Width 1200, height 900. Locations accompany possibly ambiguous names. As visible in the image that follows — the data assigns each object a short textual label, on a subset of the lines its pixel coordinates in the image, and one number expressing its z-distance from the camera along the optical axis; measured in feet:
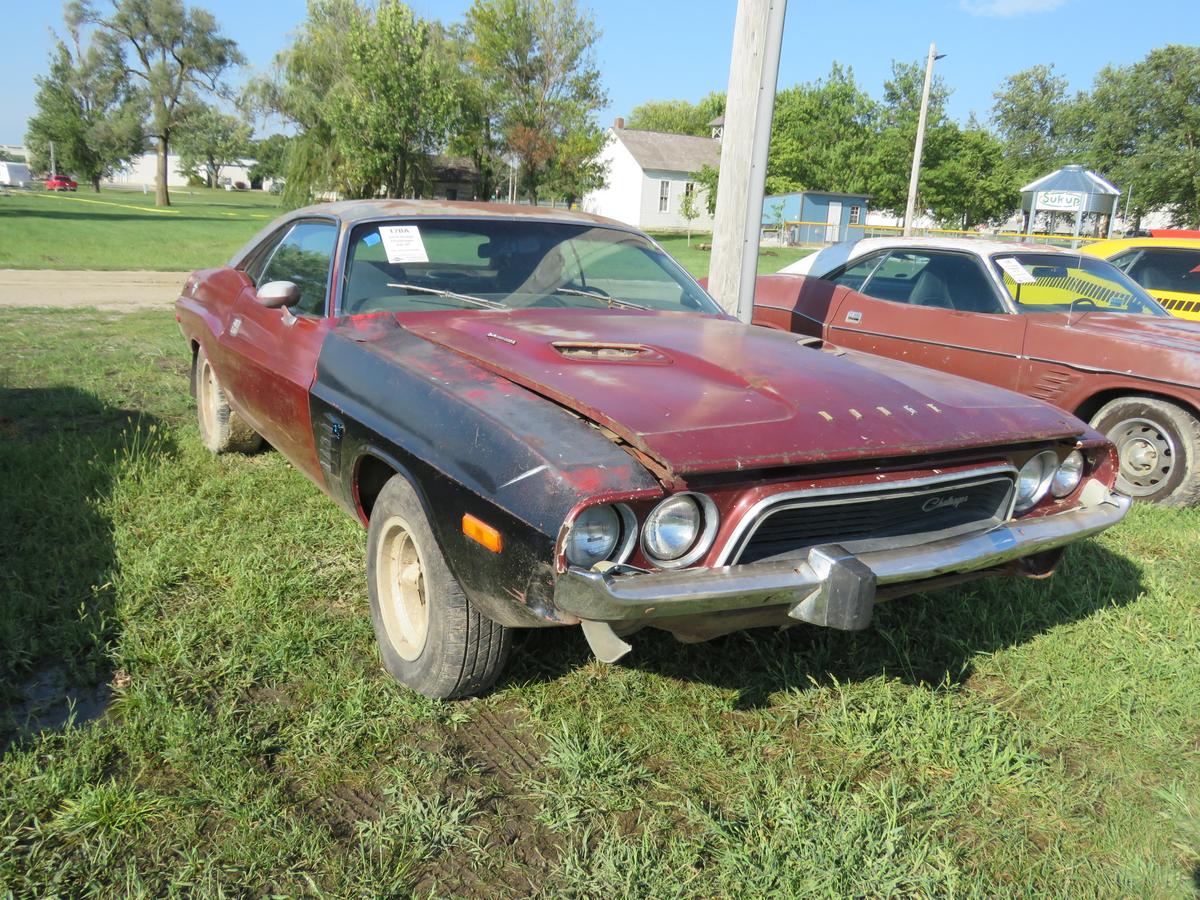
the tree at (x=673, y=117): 287.69
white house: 189.06
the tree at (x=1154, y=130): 139.95
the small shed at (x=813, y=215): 139.13
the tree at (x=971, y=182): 159.02
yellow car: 24.48
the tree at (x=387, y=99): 107.55
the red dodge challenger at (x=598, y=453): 7.07
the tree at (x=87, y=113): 161.58
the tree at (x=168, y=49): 152.87
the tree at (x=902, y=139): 157.99
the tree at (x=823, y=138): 164.76
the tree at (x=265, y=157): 231.09
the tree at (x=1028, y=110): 206.80
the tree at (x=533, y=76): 143.84
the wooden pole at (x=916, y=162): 81.56
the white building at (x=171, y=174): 334.07
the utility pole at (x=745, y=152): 16.69
